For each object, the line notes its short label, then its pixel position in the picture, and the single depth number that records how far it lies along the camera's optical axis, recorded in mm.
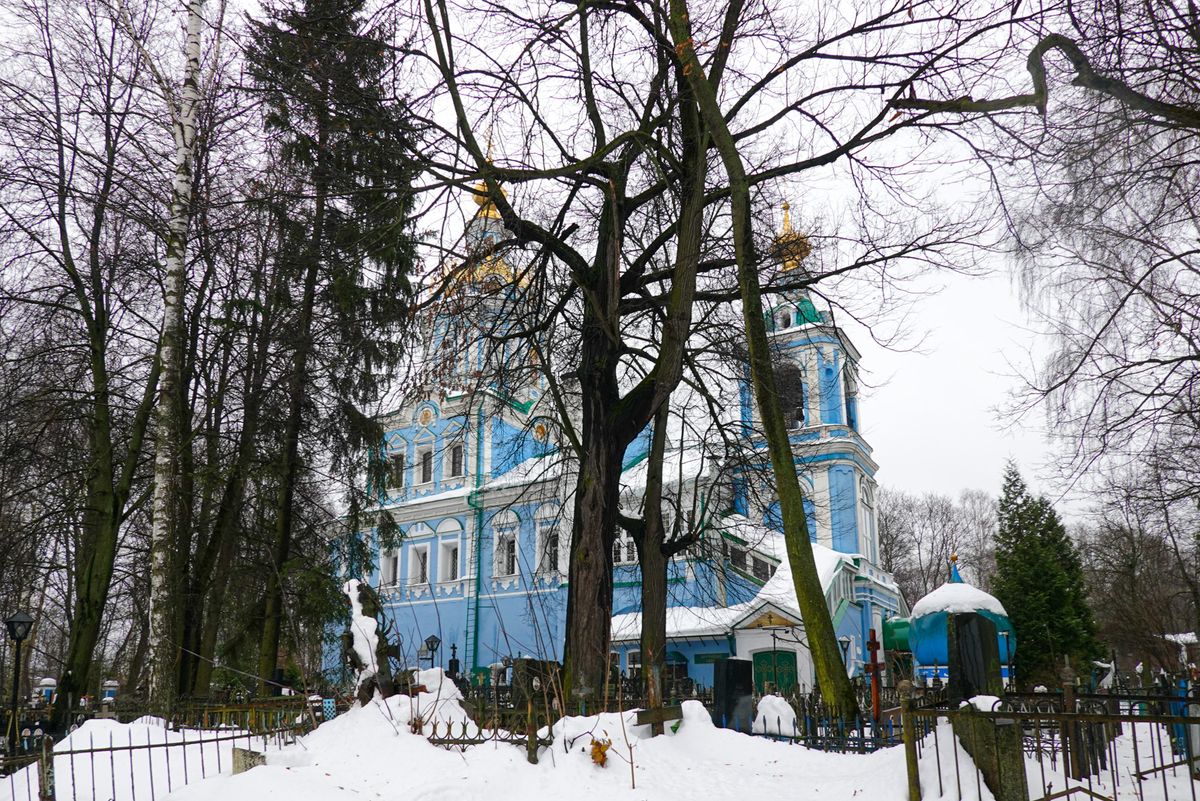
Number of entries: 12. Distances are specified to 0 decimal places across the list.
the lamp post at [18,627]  12370
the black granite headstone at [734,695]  9906
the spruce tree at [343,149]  9188
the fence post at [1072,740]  8398
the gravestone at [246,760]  7305
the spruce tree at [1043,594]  32531
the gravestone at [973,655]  7691
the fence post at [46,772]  6168
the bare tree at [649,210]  9758
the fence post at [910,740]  6554
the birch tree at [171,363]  11859
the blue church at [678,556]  14422
